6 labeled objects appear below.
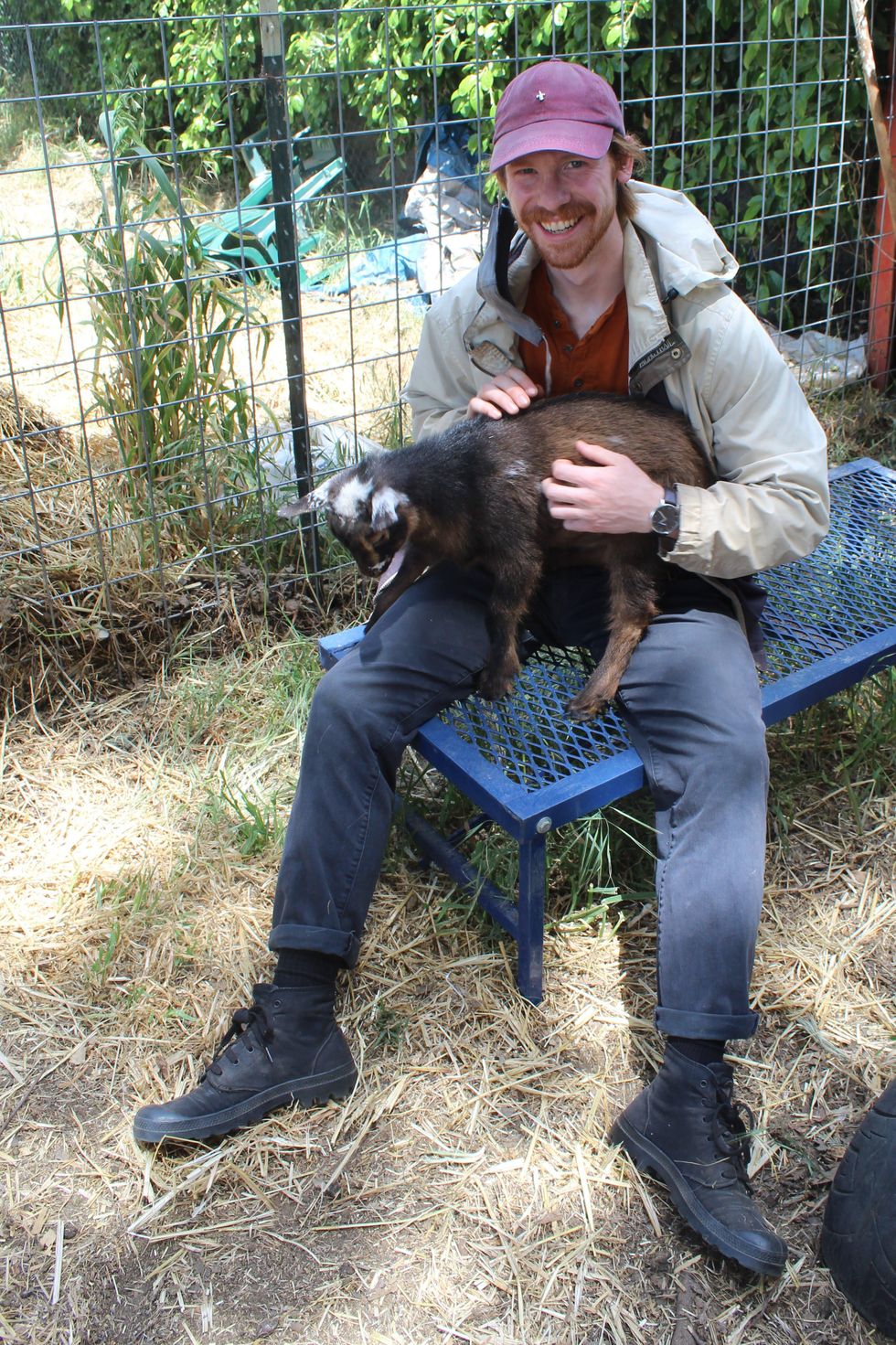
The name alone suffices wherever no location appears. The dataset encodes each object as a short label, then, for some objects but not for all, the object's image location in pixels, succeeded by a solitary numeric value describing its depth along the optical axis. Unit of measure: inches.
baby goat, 109.7
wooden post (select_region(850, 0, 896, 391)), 199.5
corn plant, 150.3
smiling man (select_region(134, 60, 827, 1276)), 89.4
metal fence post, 142.4
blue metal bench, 99.8
